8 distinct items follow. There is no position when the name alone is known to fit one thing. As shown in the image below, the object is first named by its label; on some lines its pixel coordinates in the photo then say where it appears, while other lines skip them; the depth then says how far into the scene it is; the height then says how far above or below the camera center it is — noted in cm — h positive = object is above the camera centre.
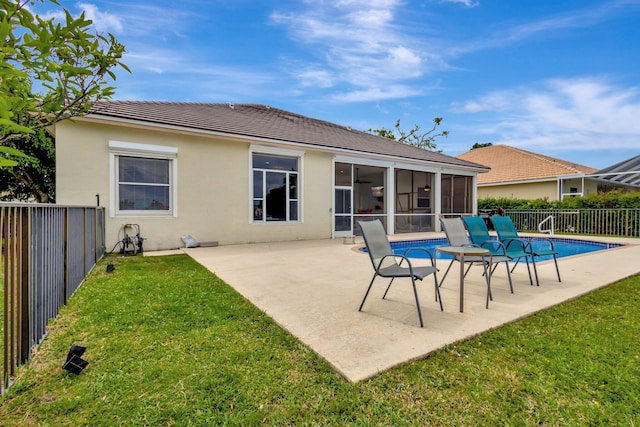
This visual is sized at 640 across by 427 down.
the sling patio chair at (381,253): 335 -55
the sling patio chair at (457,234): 495 -40
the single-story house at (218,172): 826 +122
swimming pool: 1000 -132
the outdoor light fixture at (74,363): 235 -120
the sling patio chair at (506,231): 538 -38
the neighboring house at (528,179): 1970 +211
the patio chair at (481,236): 505 -44
